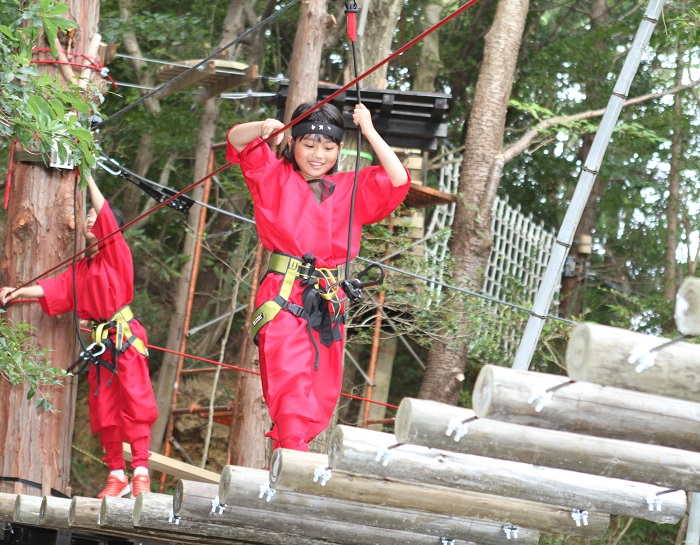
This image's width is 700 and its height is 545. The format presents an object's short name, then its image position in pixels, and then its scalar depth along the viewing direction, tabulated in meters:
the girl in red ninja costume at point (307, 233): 7.11
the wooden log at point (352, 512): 6.25
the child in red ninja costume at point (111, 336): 9.15
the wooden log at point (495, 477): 5.75
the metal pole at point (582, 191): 10.94
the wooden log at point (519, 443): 5.34
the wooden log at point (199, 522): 6.89
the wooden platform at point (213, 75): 13.08
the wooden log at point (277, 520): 6.71
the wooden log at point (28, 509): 8.10
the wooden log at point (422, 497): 5.93
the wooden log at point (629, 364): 4.73
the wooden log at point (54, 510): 7.84
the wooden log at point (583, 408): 5.01
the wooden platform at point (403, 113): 13.64
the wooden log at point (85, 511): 7.48
